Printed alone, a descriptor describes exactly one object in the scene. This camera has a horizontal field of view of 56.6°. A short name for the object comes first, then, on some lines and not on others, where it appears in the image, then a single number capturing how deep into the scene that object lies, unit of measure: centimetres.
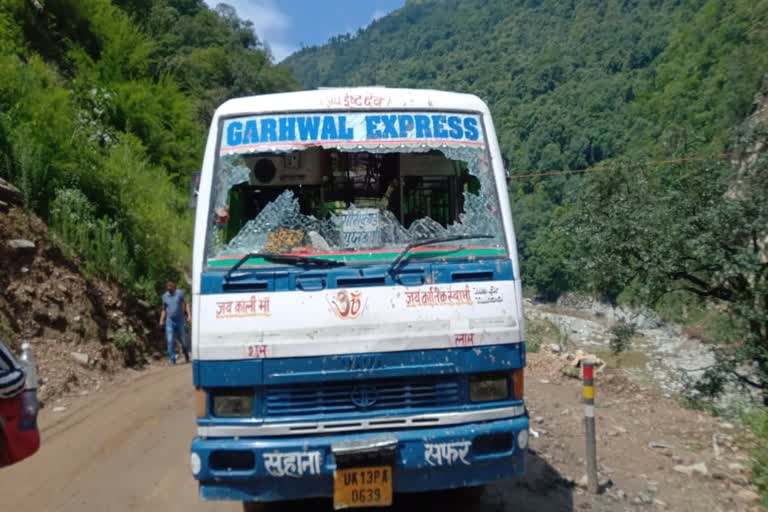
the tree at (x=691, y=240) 1088
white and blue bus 383
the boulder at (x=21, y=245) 971
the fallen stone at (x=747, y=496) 522
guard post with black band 514
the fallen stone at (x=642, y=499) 507
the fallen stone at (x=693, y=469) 573
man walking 1145
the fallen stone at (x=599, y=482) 525
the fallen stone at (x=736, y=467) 583
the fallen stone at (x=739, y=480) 555
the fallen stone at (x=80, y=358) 970
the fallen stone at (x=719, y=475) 567
